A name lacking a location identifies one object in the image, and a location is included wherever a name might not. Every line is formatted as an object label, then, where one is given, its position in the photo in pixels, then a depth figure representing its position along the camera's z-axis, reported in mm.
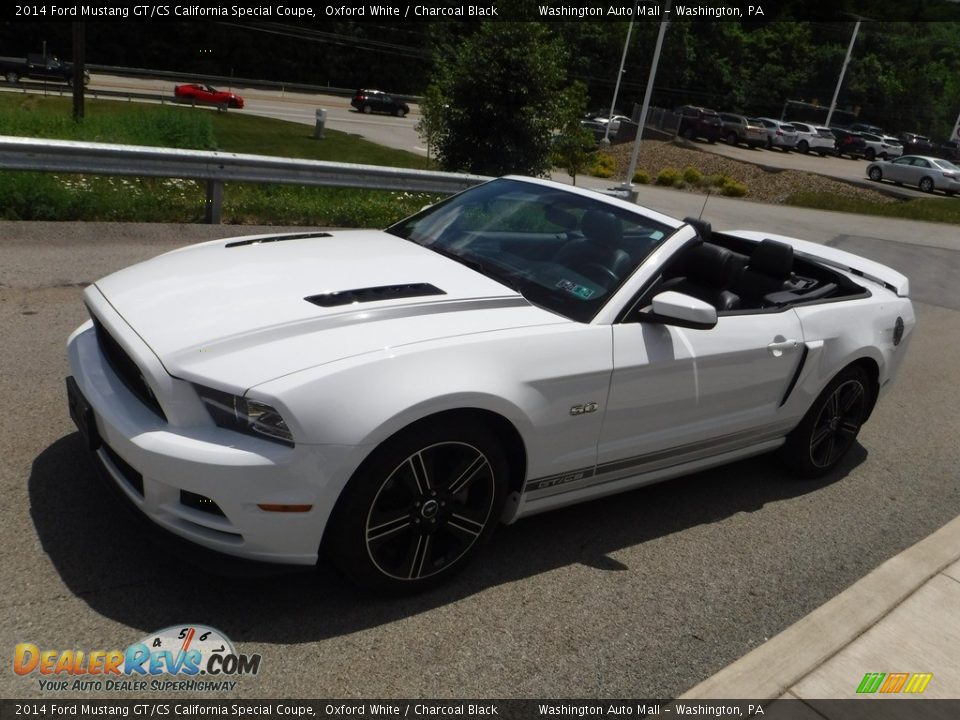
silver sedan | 37031
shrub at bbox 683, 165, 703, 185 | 32062
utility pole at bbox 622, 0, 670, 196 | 21617
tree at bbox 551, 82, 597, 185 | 17047
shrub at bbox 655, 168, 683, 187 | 31969
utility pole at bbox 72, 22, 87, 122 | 19141
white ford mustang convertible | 2957
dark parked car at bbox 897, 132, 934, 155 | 57844
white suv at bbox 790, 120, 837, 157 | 51875
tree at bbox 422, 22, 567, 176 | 16375
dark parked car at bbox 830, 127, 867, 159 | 54625
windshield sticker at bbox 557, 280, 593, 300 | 3887
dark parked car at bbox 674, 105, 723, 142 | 46812
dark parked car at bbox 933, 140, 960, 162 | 61188
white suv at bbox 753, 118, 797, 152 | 50688
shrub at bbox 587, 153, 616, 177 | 33594
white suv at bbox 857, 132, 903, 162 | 54906
